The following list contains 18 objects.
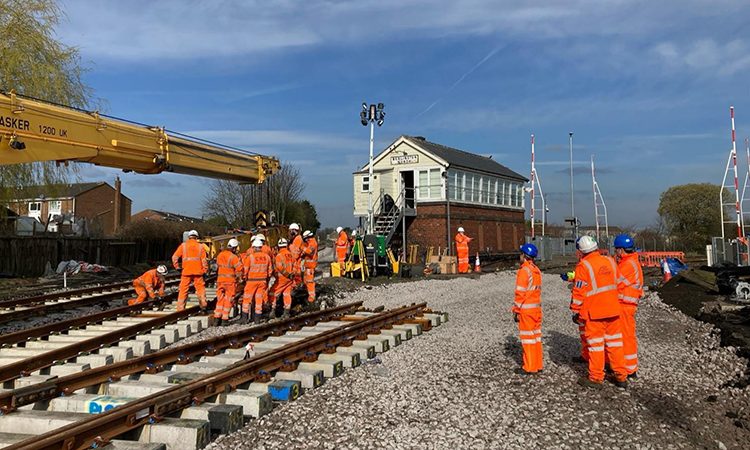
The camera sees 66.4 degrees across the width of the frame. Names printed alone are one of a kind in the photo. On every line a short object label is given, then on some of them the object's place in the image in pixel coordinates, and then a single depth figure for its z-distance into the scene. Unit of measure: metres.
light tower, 23.23
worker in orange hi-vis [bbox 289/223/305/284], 13.13
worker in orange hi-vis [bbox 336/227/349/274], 18.88
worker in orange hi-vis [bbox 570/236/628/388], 6.52
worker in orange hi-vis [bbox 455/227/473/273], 23.17
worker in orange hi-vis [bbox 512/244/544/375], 7.02
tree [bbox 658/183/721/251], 42.97
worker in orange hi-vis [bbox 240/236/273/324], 11.20
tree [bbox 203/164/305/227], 44.22
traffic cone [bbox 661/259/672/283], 17.44
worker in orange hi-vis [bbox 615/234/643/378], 6.93
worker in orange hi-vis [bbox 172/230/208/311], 11.45
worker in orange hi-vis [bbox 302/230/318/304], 13.60
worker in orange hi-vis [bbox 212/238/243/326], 10.91
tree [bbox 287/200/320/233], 48.50
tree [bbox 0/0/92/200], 18.52
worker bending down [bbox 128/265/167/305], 12.52
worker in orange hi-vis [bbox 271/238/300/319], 12.03
